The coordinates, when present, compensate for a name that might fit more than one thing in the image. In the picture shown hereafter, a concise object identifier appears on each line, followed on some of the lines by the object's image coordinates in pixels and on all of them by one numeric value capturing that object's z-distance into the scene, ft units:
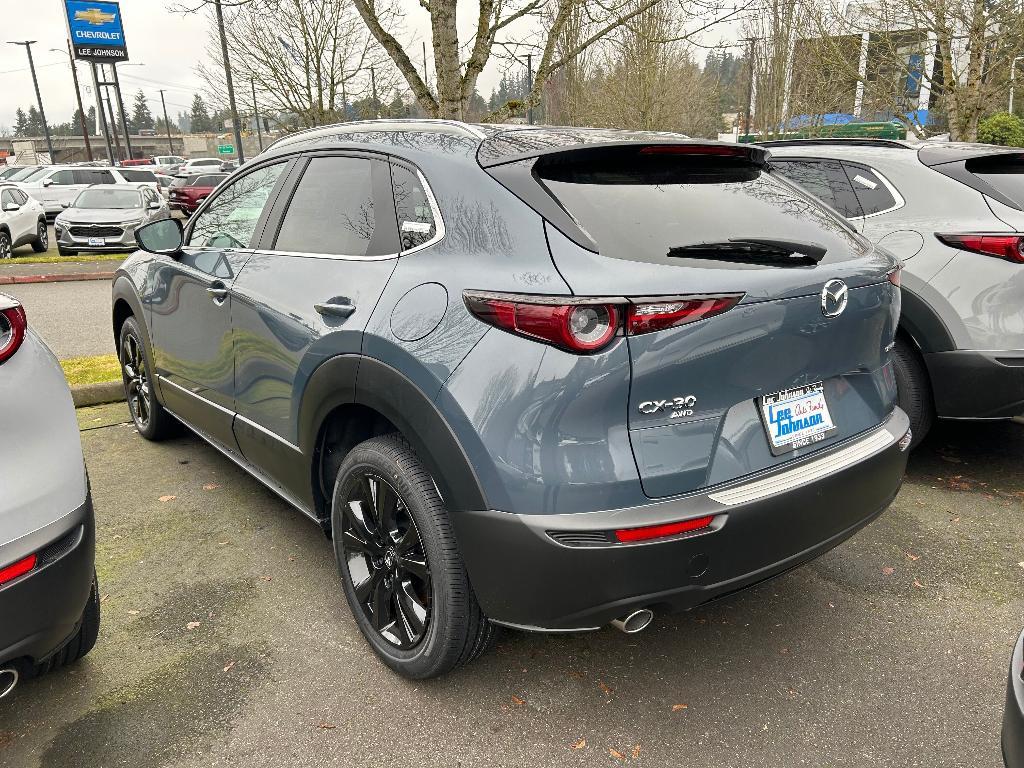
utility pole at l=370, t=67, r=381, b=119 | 86.07
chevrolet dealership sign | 157.79
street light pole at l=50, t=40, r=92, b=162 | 143.04
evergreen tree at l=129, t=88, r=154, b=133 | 414.41
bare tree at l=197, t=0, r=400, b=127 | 83.10
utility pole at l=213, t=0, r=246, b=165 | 81.97
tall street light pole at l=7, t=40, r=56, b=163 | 185.06
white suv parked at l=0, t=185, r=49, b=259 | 51.31
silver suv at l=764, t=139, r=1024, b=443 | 12.12
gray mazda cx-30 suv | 6.60
